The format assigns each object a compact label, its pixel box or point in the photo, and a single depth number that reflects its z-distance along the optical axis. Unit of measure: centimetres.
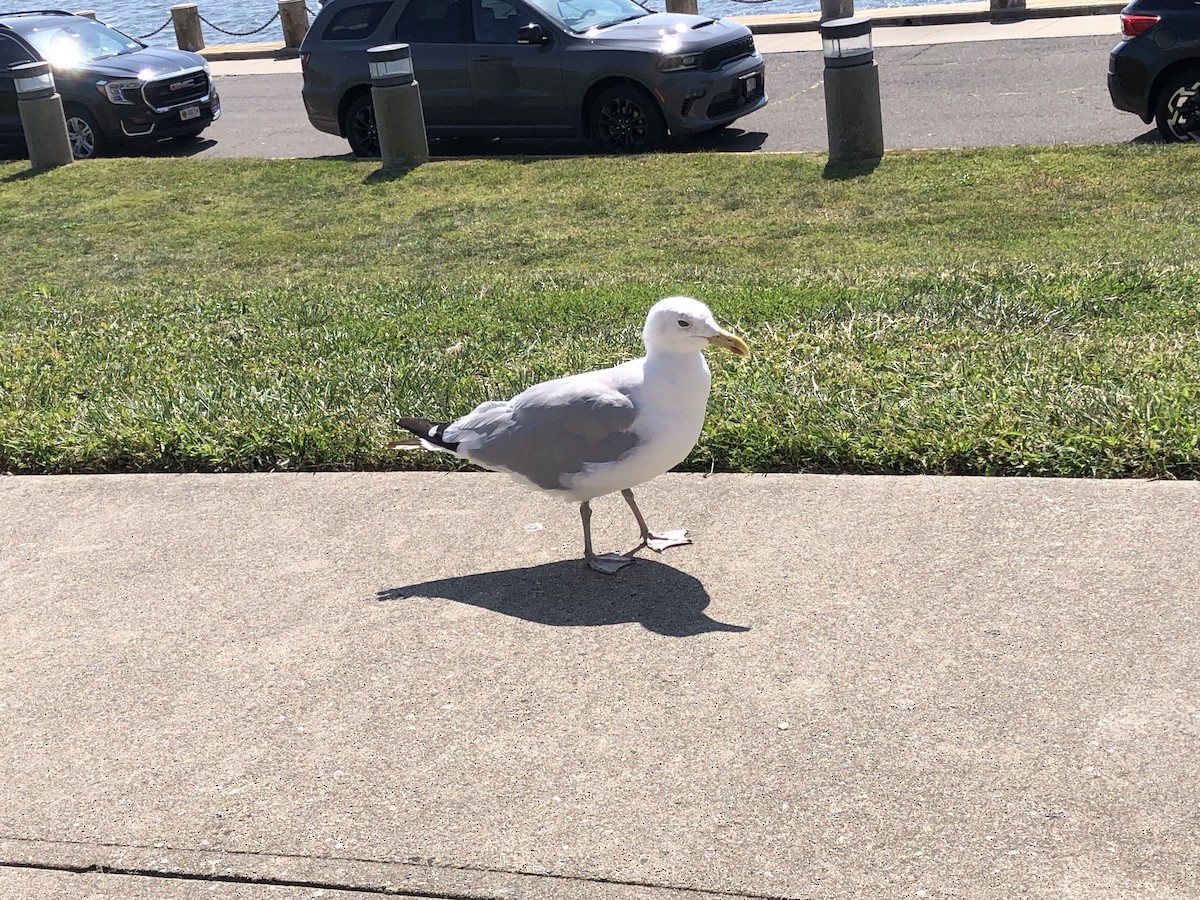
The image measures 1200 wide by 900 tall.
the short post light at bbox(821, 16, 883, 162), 1150
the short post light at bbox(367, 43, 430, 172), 1323
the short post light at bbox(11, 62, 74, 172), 1495
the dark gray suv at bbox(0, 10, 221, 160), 1641
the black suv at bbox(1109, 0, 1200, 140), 1162
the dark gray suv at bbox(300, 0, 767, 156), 1351
